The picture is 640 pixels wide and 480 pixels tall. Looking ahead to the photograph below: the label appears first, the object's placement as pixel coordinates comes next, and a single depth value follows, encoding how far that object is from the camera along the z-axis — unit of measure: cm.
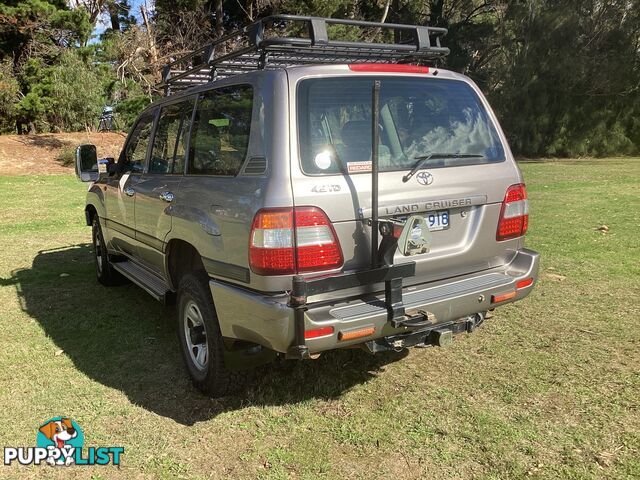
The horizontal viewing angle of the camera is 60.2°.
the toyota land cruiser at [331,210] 288
